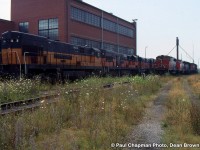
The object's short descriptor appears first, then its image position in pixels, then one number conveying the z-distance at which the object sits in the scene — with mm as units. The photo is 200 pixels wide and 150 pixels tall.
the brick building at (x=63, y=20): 44844
